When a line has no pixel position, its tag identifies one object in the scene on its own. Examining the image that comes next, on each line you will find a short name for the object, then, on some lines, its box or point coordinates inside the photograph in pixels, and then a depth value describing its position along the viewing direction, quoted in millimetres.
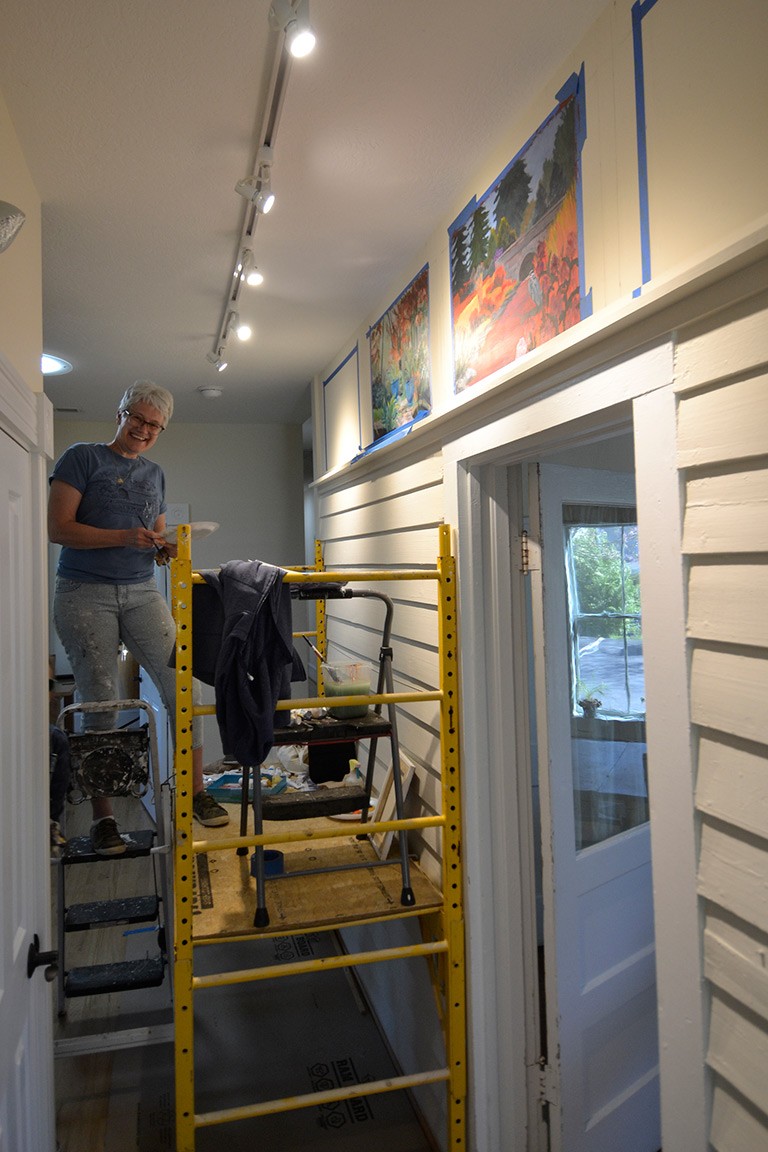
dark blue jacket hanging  1928
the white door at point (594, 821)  2139
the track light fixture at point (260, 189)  1939
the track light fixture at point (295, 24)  1350
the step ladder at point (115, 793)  2525
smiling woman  2639
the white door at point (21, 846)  1329
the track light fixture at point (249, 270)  2455
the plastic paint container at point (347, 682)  2197
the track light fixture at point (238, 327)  2996
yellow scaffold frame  1954
